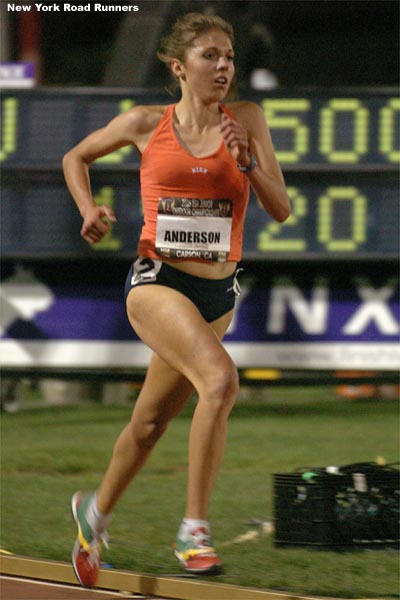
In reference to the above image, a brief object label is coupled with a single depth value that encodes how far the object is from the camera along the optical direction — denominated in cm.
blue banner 2102
